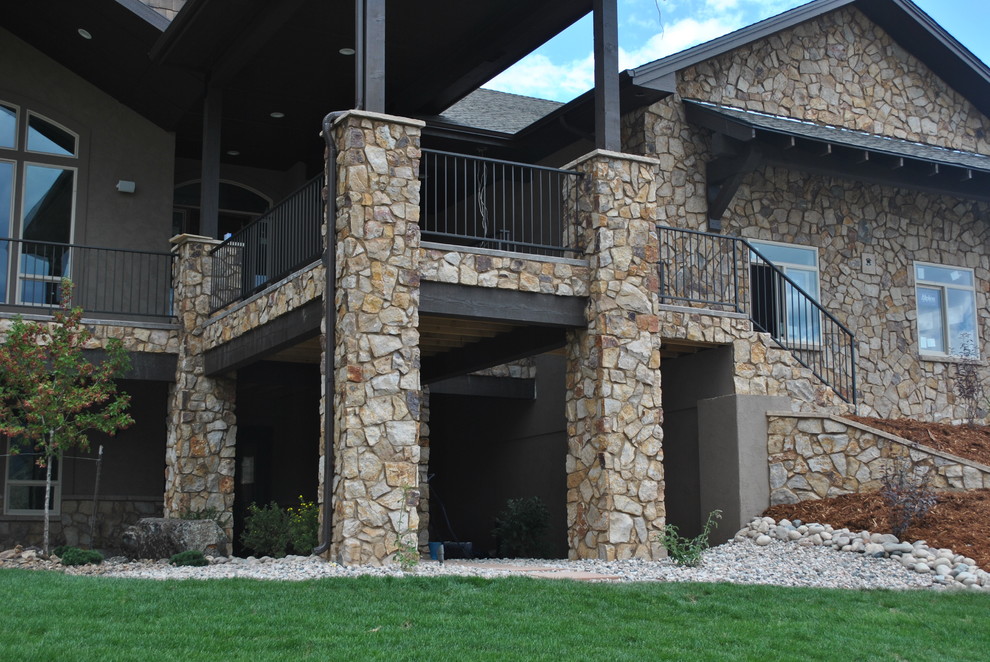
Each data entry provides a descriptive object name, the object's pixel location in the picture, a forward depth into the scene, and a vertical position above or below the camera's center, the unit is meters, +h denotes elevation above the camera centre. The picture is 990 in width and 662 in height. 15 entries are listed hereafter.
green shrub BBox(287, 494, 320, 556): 11.62 -0.59
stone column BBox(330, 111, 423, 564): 9.78 +1.23
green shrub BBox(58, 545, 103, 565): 11.46 -0.86
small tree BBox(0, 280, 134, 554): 12.43 +0.98
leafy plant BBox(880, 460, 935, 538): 10.58 -0.26
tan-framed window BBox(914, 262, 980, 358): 17.16 +2.56
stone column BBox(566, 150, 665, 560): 10.97 +0.98
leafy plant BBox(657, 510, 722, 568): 10.68 -0.73
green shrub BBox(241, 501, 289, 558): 12.70 -0.64
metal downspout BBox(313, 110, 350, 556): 10.02 +1.37
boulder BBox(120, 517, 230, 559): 12.02 -0.69
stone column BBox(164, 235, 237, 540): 14.25 +0.76
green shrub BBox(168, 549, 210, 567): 11.12 -0.84
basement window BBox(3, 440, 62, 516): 15.87 -0.20
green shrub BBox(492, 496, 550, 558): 14.04 -0.68
